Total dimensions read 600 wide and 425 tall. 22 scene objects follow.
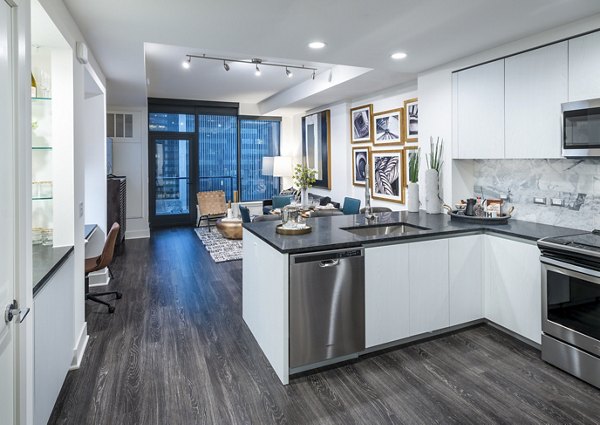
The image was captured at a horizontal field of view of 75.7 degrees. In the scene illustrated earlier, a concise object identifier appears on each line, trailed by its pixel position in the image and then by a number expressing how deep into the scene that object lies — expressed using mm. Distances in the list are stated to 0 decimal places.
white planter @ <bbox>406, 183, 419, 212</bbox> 4180
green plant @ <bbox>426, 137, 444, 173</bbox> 4102
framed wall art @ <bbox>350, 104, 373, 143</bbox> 6306
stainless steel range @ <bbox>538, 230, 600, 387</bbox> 2416
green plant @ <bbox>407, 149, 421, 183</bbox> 4363
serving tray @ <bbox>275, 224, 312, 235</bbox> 2936
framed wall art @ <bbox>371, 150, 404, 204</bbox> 5723
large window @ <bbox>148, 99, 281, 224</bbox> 8797
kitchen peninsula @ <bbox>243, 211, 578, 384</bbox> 2645
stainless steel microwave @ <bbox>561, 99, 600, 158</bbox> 2650
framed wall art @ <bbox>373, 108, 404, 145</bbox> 5621
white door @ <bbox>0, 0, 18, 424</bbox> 1372
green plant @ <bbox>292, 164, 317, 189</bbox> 6613
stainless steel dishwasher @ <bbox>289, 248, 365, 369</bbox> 2547
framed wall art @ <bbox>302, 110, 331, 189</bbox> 7492
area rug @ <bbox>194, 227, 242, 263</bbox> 5945
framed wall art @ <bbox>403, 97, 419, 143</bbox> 5258
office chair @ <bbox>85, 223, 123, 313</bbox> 3873
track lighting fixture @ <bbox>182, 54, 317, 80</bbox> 5257
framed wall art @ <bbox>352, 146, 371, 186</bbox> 6471
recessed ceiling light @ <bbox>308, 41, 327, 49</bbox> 3322
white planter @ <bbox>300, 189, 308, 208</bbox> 6535
